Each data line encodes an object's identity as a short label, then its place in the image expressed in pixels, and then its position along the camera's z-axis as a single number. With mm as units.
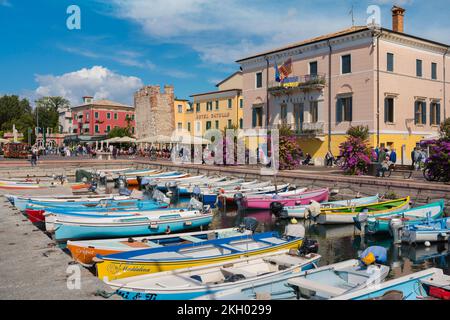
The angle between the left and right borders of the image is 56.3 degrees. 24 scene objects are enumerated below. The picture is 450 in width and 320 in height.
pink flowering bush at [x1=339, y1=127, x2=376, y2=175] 26391
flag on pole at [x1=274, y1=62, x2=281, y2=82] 40250
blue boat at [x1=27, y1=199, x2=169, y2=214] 17797
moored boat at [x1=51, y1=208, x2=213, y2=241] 14891
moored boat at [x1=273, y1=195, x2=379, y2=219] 19922
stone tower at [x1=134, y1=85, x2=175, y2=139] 65888
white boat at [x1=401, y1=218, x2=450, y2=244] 15102
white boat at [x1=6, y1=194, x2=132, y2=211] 19245
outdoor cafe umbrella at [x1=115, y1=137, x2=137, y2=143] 56181
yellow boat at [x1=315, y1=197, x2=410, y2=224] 18547
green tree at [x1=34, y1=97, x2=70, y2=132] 93288
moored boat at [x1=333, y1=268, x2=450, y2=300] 7350
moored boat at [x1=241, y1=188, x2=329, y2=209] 22516
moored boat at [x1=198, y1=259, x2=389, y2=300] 7918
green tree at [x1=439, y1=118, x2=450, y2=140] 22312
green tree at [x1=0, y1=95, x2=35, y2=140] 83000
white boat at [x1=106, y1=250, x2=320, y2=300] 8070
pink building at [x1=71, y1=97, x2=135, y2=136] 82875
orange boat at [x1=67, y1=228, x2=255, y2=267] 11703
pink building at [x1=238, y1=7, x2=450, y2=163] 34000
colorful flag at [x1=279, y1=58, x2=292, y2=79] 39719
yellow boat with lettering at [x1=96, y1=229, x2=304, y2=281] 9766
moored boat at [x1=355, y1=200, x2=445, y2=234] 16453
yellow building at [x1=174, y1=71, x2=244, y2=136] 51500
